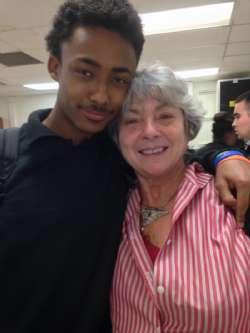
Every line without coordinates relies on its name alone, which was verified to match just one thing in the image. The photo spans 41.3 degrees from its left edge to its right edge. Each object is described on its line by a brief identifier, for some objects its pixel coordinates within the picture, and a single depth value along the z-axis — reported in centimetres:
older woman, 90
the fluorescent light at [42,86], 636
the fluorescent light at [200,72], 564
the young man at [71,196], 94
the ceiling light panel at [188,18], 308
